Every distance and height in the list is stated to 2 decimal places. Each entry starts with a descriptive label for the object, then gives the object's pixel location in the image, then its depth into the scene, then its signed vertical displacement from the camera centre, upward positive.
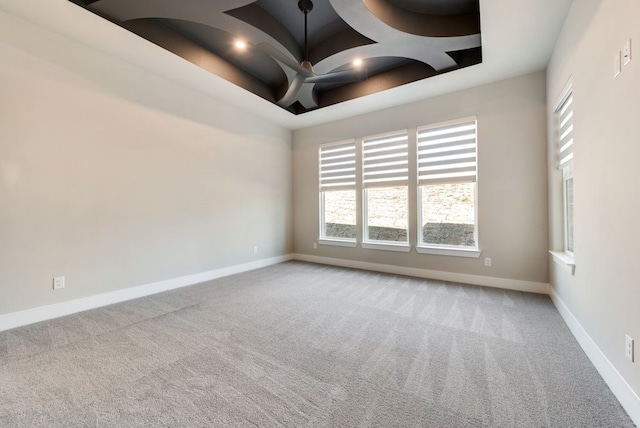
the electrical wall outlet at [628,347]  1.45 -0.76
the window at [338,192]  5.12 +0.47
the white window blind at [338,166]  5.10 +1.00
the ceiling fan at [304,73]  2.79 +1.75
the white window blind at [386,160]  4.48 +0.99
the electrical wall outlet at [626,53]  1.47 +0.93
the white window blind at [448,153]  3.91 +0.98
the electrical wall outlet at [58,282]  2.75 -0.70
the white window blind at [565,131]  2.62 +0.90
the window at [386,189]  4.50 +0.46
